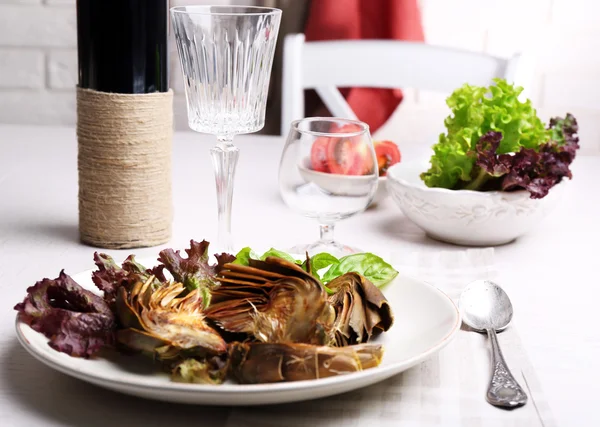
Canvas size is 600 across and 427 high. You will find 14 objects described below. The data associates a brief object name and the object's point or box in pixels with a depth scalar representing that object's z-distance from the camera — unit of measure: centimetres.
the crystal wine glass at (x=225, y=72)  100
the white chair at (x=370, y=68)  155
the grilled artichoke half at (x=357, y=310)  80
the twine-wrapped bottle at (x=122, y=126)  106
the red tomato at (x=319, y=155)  103
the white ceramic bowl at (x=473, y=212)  108
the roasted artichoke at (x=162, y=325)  76
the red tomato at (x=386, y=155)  126
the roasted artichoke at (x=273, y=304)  78
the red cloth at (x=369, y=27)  192
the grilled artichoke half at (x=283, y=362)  75
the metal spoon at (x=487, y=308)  90
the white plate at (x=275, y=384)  74
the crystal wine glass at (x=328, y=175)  103
